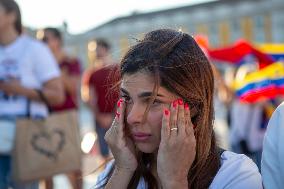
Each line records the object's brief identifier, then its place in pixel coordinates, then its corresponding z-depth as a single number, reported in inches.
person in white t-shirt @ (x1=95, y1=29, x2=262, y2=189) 83.1
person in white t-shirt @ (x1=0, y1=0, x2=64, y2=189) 149.3
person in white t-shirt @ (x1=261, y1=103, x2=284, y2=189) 69.2
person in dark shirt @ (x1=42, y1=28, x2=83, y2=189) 227.1
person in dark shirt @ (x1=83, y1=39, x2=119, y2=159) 247.6
